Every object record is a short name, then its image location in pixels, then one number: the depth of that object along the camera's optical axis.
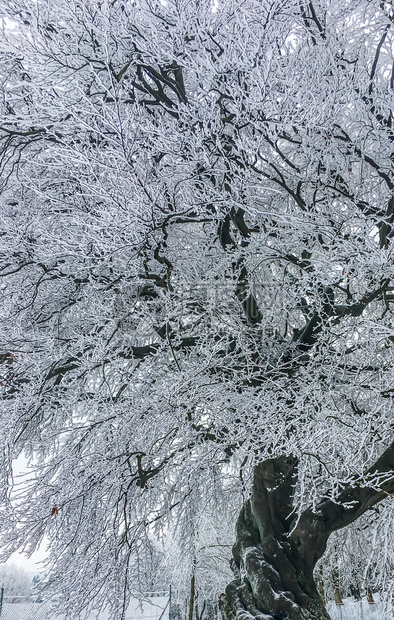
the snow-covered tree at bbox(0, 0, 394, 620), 4.05
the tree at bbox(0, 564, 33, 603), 32.25
